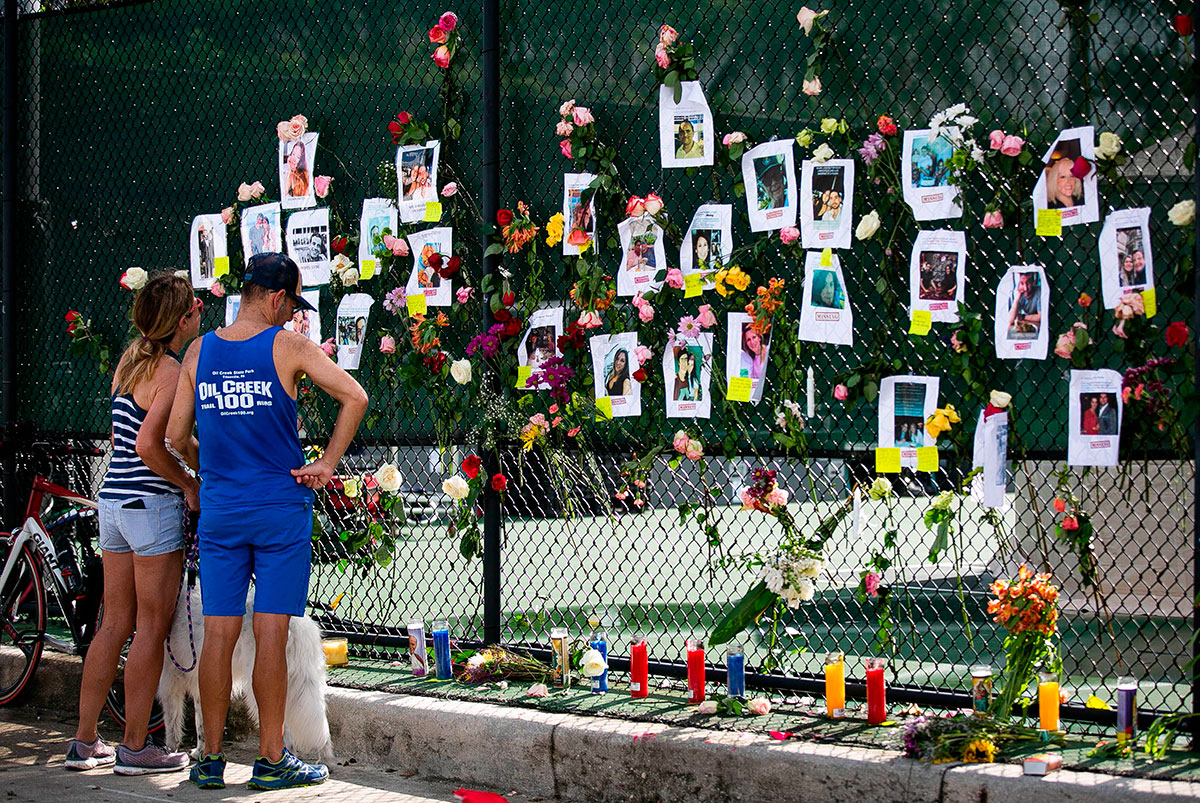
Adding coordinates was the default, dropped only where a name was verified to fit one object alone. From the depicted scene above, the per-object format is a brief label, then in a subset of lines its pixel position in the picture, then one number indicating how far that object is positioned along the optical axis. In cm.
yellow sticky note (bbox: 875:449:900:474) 881
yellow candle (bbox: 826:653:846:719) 887
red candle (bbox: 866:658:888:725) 866
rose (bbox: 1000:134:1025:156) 827
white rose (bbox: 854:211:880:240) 874
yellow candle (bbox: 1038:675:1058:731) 804
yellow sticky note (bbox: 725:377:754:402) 937
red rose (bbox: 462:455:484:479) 1041
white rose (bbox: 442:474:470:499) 1043
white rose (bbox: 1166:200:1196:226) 773
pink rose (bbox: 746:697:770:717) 901
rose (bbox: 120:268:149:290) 1243
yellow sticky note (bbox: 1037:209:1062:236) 821
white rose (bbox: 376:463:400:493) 1083
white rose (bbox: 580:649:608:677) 975
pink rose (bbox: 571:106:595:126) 992
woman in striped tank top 939
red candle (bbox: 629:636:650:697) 966
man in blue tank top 866
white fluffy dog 930
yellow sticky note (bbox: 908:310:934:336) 866
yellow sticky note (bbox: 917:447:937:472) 868
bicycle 1097
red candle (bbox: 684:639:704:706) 937
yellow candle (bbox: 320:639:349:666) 1125
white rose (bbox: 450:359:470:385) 1047
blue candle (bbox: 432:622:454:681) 1043
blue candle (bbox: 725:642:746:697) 916
